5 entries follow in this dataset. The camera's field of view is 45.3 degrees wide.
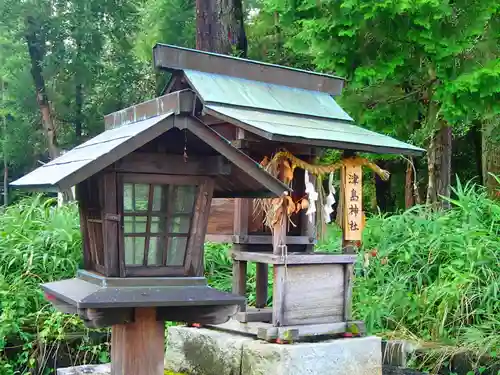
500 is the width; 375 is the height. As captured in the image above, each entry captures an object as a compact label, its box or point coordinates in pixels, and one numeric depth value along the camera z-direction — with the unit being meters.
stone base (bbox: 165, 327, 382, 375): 6.00
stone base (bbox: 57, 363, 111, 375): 6.25
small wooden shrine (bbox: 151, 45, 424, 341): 6.14
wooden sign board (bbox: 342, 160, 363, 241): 6.70
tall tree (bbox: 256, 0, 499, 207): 8.46
